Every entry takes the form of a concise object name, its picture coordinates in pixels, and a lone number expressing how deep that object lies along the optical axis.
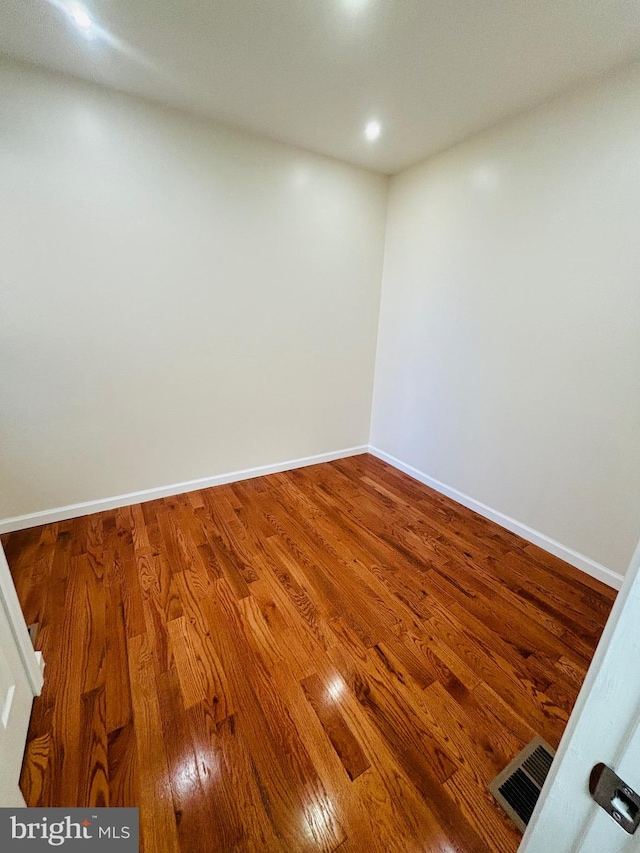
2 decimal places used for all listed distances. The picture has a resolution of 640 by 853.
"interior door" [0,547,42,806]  0.93
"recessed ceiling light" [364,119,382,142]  2.14
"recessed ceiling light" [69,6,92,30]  1.40
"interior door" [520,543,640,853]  0.42
